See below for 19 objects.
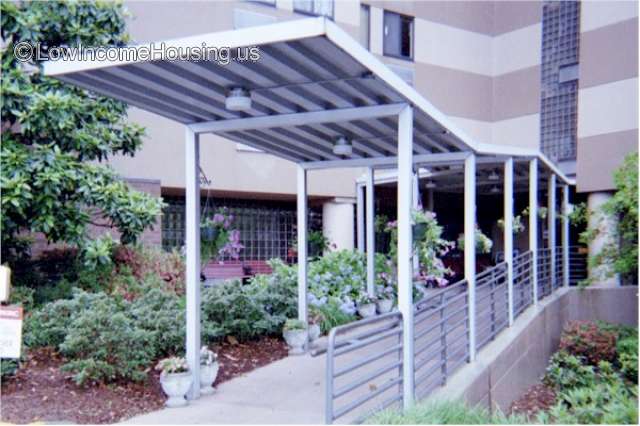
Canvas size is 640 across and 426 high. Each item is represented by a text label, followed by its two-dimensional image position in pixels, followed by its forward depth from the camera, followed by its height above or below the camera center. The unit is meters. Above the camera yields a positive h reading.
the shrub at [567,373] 9.37 -2.50
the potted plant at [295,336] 7.75 -1.51
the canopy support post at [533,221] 9.86 -0.06
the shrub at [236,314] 8.02 -1.29
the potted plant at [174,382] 5.56 -1.51
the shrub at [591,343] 10.06 -2.17
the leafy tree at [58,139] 8.32 +1.22
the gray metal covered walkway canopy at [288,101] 4.13 +1.06
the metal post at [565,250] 13.27 -0.72
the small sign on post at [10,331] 3.89 -0.72
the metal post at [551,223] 11.75 -0.11
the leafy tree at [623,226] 9.47 -0.15
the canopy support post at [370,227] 9.70 -0.14
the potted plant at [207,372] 6.02 -1.53
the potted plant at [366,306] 9.78 -1.43
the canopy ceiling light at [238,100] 4.96 +0.99
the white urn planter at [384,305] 10.30 -1.50
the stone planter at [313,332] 8.27 -1.57
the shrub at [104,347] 5.79 -1.27
